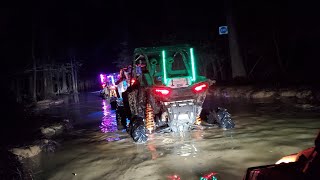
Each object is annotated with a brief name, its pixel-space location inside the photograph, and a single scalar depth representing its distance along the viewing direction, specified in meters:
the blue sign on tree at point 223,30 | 17.95
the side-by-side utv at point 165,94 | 6.51
